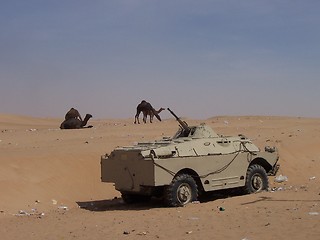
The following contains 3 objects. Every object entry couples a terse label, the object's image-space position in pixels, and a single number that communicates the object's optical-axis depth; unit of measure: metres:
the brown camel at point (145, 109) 27.91
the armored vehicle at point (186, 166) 11.64
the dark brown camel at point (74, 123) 26.50
